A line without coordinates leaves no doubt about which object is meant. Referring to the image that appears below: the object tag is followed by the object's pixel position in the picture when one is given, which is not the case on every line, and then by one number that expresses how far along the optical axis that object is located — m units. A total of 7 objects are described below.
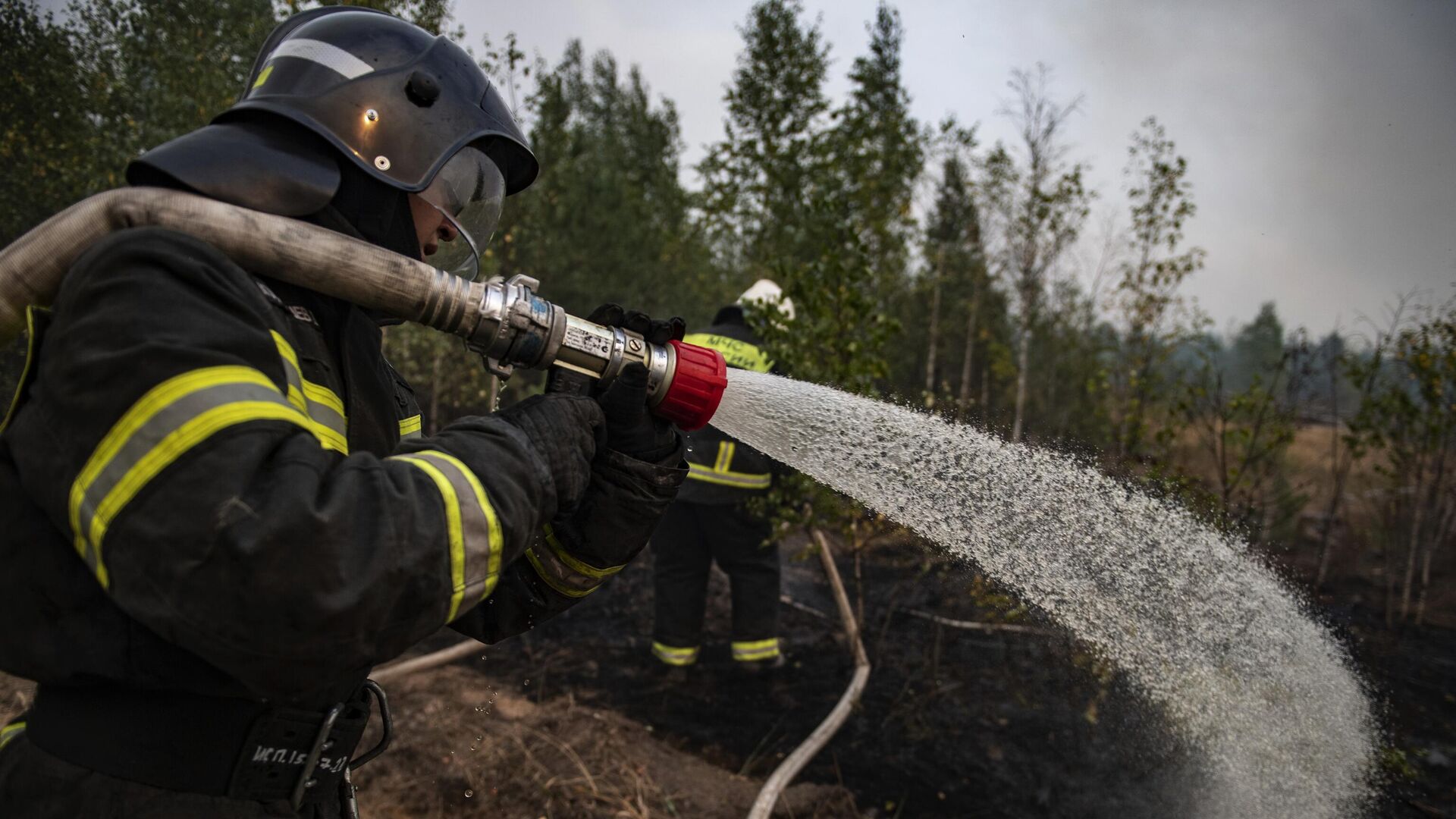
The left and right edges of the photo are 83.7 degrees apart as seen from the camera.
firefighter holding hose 1.04
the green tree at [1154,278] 9.05
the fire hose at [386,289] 1.24
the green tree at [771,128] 8.39
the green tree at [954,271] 13.71
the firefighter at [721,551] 5.01
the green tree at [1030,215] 11.60
